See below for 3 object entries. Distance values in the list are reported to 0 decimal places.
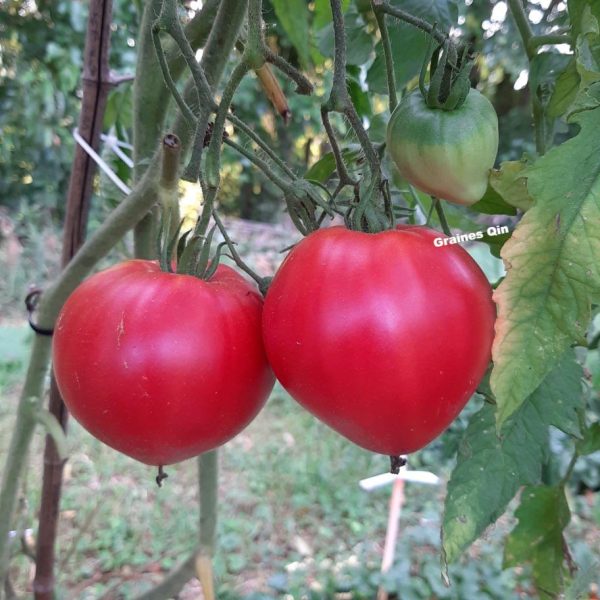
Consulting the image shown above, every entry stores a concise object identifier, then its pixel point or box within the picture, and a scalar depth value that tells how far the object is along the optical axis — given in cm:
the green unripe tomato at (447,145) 36
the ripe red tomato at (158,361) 38
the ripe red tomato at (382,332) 34
